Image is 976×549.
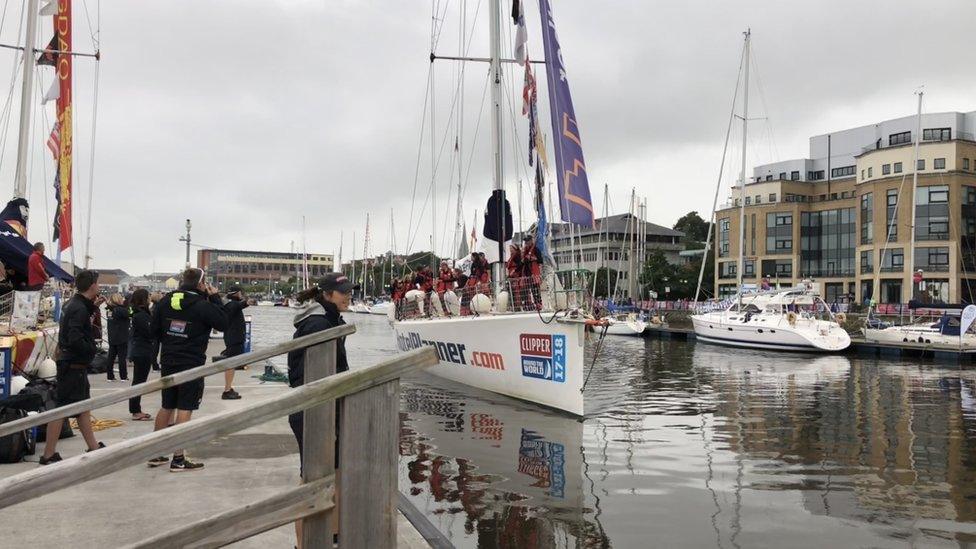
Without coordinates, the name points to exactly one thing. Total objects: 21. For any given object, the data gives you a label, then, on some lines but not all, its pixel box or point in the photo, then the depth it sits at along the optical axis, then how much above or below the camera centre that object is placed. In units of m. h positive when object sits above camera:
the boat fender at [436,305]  18.12 -0.57
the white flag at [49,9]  15.30 +5.84
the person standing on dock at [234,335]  11.14 -0.94
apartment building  60.12 +7.82
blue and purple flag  14.21 +2.80
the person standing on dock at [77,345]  6.74 -0.70
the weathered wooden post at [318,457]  2.57 -0.70
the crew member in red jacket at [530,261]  15.02 +0.54
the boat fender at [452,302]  17.50 -0.47
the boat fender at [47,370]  8.88 -1.25
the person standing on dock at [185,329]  6.71 -0.52
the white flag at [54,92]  15.62 +4.10
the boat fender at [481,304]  15.15 -0.43
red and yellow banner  15.73 +3.48
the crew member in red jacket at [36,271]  11.39 +0.03
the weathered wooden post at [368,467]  2.52 -0.68
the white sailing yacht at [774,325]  32.31 -1.68
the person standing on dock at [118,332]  12.82 -1.10
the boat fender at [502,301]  14.59 -0.35
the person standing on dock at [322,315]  4.50 -0.23
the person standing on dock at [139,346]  9.85 -1.01
